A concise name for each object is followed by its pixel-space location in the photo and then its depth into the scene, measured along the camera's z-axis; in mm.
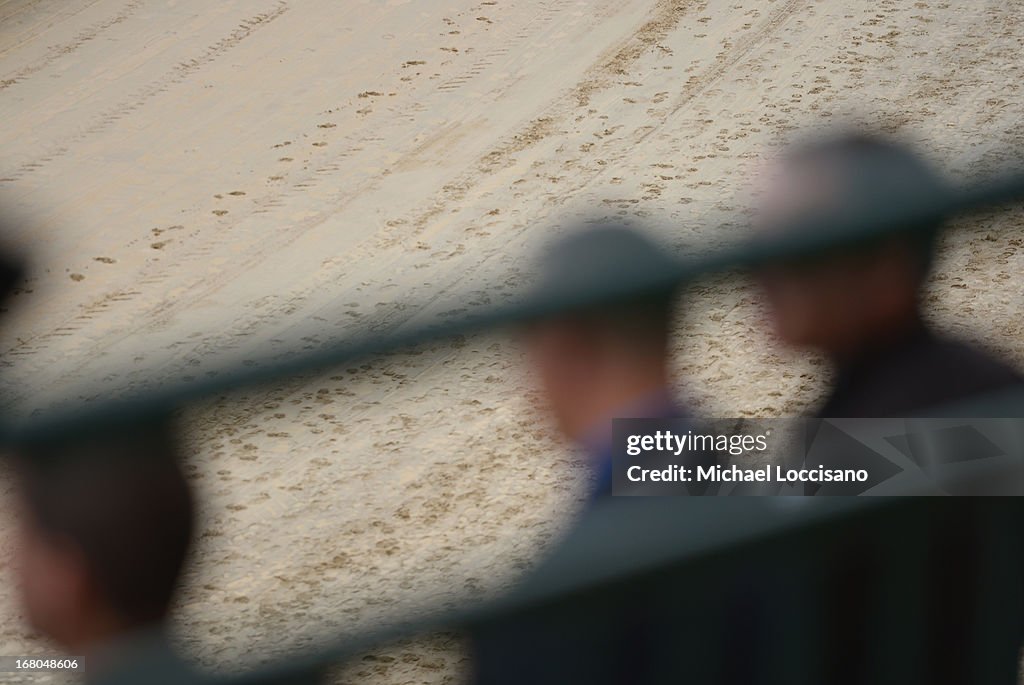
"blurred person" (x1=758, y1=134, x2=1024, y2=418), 17333
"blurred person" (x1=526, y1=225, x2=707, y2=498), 17320
